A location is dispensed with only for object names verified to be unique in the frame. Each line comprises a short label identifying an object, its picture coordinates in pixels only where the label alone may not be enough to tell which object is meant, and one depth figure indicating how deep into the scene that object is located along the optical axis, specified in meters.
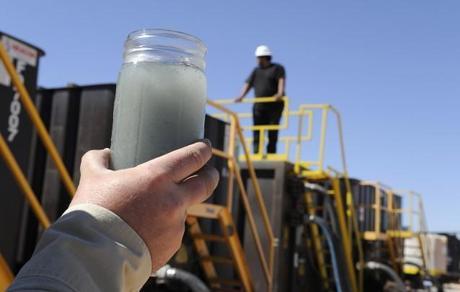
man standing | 8.67
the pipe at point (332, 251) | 8.14
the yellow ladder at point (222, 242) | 5.90
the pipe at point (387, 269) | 9.72
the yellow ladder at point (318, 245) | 8.11
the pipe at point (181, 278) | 5.46
